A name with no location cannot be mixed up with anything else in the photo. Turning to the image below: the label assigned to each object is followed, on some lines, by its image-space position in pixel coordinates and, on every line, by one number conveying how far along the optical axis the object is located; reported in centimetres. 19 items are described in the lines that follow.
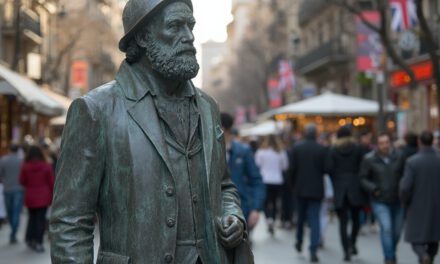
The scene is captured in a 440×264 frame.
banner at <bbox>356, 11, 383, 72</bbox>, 2567
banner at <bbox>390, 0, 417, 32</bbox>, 2278
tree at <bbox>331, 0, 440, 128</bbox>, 1717
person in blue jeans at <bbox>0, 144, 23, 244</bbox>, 1540
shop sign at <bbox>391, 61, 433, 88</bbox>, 3062
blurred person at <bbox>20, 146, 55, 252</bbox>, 1396
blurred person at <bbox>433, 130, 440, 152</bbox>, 1812
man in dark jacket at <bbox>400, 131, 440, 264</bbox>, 1031
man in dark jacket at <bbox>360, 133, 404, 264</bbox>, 1117
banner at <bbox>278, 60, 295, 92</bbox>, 4159
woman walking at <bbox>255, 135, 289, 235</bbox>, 1681
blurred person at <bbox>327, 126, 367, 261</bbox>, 1250
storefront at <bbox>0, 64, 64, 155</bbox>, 1952
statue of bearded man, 317
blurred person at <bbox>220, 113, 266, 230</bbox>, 1019
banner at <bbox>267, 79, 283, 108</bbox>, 4834
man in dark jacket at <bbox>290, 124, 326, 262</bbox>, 1266
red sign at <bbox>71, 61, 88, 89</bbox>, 4950
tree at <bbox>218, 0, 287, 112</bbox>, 6406
